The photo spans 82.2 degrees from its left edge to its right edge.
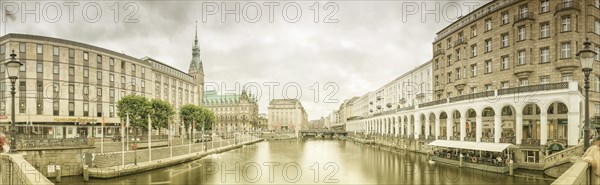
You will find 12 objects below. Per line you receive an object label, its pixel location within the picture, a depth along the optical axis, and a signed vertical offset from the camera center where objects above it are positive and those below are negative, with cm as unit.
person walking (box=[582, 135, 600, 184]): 746 -131
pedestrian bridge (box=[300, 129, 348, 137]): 18745 -1835
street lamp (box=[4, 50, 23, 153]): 1622 +121
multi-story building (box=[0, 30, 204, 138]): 6444 +336
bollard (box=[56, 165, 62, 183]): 3806 -824
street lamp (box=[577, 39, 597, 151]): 1389 +143
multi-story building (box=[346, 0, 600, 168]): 4081 +383
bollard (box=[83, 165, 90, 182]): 3860 -839
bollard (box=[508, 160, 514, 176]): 3963 -819
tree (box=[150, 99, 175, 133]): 7406 -285
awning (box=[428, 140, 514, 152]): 4194 -632
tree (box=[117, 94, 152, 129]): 6756 -182
